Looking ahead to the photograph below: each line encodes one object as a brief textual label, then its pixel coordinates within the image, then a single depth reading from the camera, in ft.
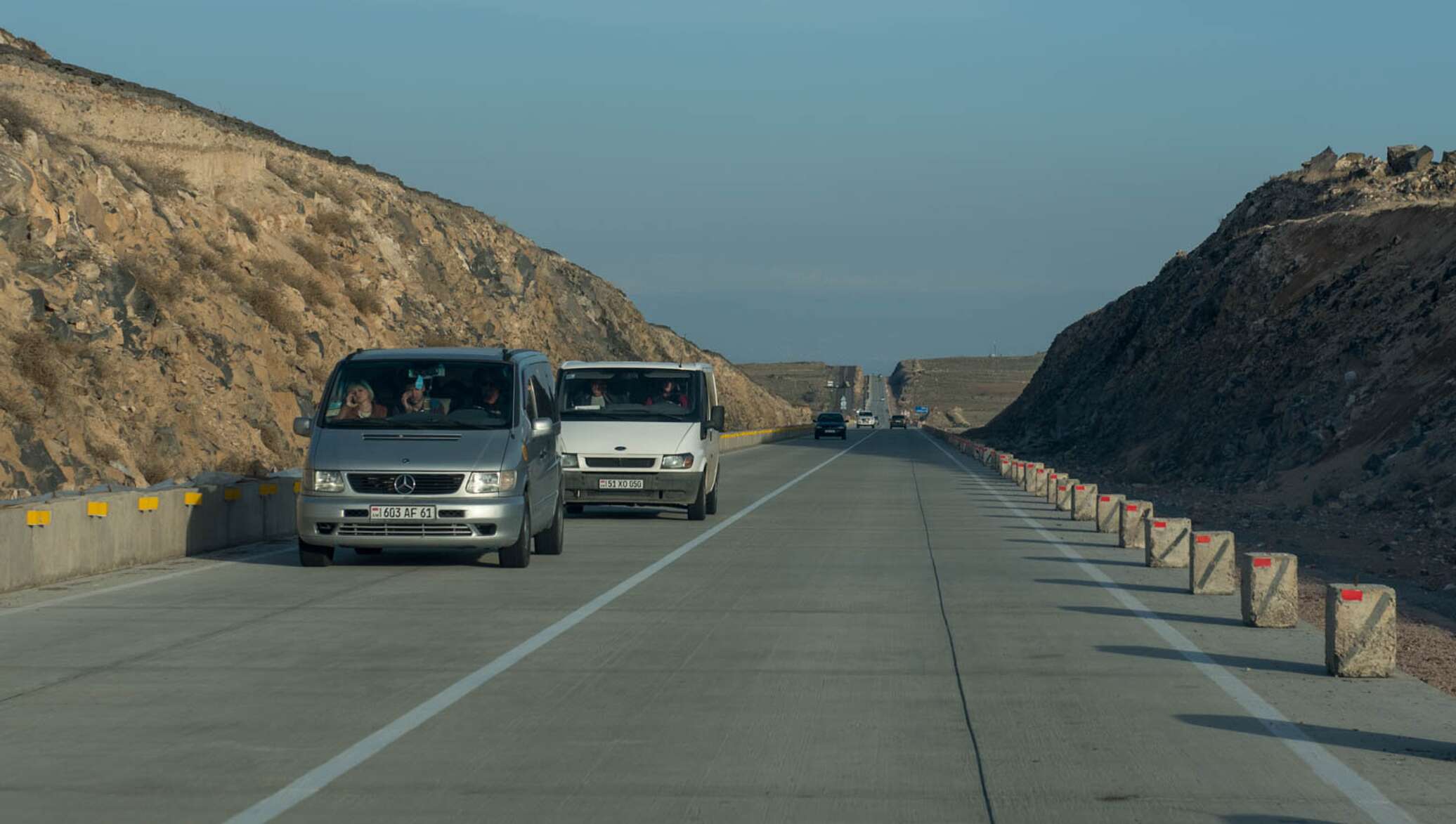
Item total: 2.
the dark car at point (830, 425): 308.40
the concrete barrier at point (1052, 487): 100.01
